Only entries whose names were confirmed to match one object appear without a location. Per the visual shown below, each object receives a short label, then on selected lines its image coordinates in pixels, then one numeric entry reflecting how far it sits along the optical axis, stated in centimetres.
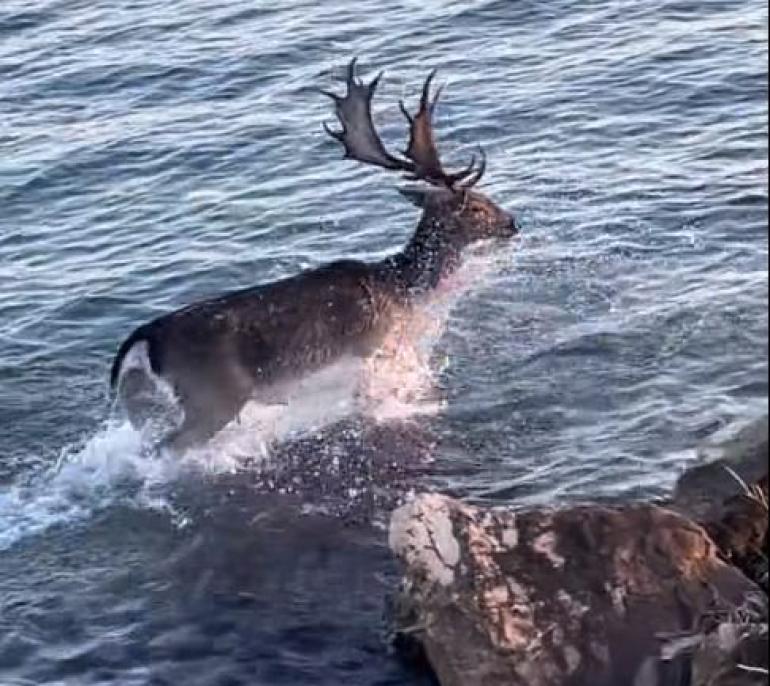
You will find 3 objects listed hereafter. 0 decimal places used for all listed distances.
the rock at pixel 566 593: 1546
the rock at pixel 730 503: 1554
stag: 2303
